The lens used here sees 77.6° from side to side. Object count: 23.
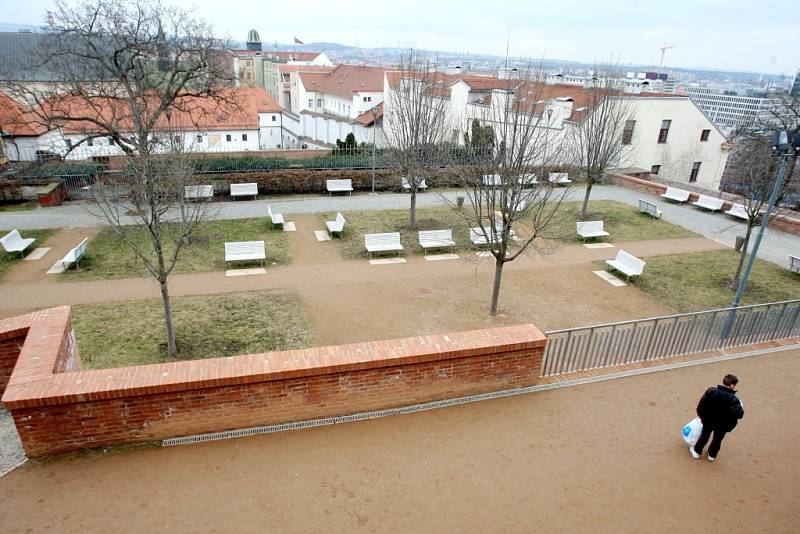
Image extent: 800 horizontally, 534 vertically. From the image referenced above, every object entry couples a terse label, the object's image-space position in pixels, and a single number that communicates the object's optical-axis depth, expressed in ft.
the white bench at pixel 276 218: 53.88
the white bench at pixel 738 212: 62.44
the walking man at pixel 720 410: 17.52
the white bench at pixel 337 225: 52.06
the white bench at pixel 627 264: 43.27
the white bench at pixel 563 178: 73.88
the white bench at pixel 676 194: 69.92
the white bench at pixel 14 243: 43.34
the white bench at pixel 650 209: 62.99
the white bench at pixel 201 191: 58.85
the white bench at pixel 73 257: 41.55
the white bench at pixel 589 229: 53.92
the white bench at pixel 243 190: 65.16
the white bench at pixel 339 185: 69.46
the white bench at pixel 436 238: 48.79
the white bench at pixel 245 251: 43.47
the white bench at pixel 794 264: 46.55
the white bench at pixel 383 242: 47.16
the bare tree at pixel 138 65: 48.21
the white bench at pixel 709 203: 66.28
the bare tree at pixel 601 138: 59.31
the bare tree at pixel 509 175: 33.96
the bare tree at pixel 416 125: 54.75
